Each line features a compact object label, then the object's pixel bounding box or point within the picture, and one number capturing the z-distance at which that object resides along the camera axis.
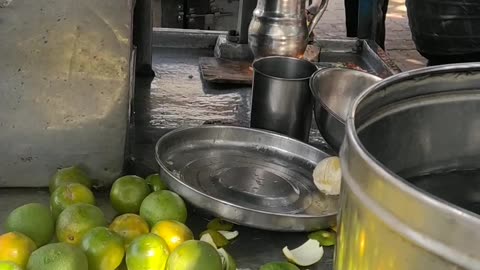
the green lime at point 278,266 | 1.16
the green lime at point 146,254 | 1.13
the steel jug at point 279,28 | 1.96
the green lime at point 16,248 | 1.11
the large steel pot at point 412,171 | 0.50
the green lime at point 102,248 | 1.14
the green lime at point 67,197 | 1.31
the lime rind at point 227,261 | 1.18
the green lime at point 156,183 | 1.42
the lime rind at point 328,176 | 1.42
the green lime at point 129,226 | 1.23
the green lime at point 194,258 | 1.09
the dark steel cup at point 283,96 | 1.64
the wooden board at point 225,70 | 2.19
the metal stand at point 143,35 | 2.10
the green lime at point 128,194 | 1.37
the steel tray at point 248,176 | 1.29
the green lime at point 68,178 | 1.42
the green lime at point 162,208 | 1.29
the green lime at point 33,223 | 1.22
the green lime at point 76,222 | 1.20
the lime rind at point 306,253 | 1.31
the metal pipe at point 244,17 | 2.37
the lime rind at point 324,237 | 1.35
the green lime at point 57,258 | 1.06
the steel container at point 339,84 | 1.69
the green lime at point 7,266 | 1.05
